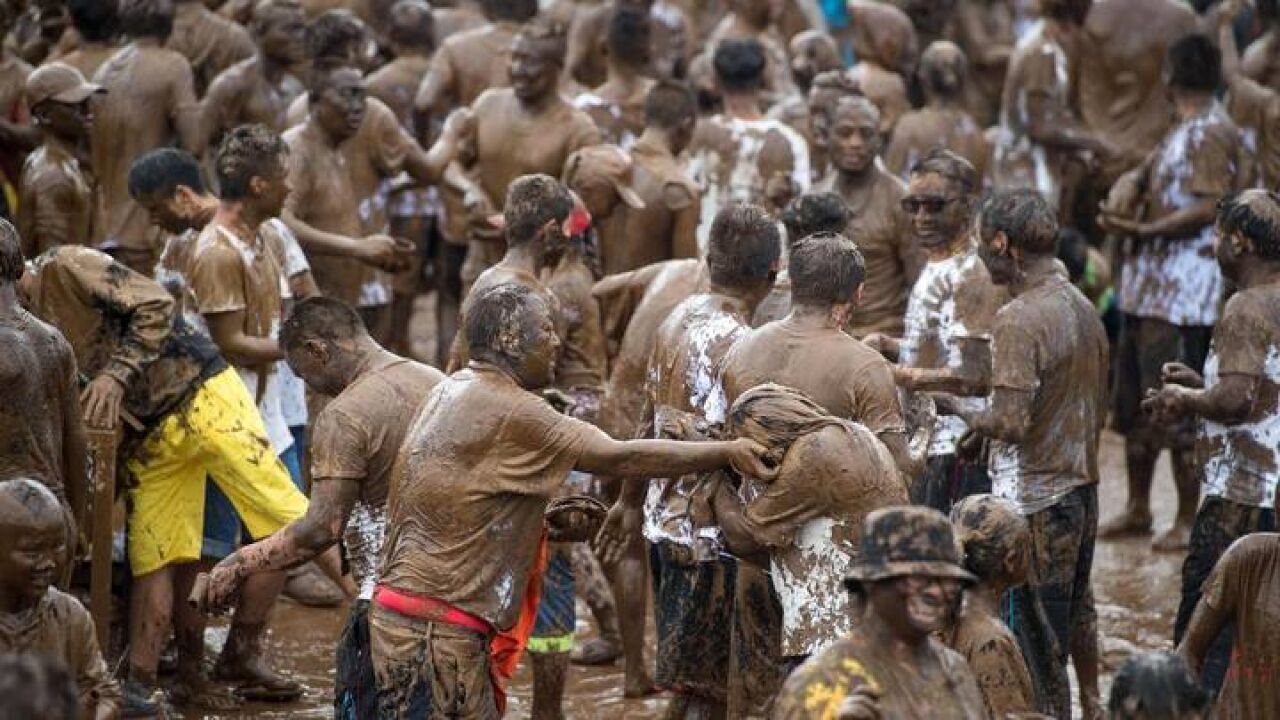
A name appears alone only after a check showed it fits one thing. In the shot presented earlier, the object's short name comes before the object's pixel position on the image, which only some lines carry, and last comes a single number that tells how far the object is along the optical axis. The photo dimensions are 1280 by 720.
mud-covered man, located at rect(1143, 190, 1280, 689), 19.27
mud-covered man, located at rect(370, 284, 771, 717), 15.66
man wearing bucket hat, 12.80
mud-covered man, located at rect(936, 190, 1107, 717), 19.19
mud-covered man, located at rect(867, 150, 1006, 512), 20.98
